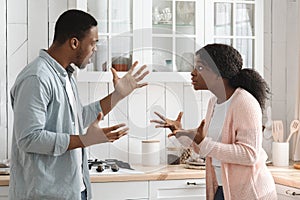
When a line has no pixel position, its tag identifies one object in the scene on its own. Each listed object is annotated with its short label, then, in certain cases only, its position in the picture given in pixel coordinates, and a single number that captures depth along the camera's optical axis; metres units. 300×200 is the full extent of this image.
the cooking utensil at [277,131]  3.81
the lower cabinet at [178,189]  3.21
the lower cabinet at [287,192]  3.00
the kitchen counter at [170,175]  3.08
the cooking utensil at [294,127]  3.77
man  2.20
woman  2.55
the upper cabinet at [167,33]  3.38
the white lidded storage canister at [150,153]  3.54
